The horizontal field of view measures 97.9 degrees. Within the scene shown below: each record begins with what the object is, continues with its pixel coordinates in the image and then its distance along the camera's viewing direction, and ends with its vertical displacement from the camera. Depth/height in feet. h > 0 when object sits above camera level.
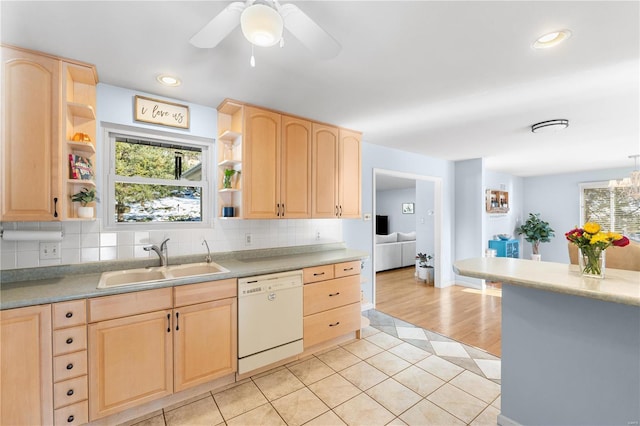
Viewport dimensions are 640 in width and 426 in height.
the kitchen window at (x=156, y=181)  7.77 +0.99
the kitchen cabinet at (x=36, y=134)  5.61 +1.69
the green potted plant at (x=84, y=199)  6.63 +0.36
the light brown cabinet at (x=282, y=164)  8.57 +1.67
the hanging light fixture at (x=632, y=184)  14.24 +1.48
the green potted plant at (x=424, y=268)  17.37 -3.48
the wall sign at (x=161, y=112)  7.68 +2.92
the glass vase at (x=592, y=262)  4.87 -0.88
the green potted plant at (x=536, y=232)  22.20 -1.60
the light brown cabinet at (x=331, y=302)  8.63 -2.92
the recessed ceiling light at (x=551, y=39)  5.13 +3.30
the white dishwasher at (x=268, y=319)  7.39 -2.96
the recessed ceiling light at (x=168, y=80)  6.89 +3.40
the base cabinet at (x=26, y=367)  4.91 -2.77
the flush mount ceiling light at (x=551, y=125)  9.57 +3.05
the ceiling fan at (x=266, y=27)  3.66 +2.76
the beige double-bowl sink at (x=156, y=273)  6.89 -1.59
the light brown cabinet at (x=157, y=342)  5.71 -2.92
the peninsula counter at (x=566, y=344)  4.44 -2.39
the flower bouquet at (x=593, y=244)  4.77 -0.56
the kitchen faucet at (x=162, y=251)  7.60 -1.06
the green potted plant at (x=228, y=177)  8.87 +1.17
